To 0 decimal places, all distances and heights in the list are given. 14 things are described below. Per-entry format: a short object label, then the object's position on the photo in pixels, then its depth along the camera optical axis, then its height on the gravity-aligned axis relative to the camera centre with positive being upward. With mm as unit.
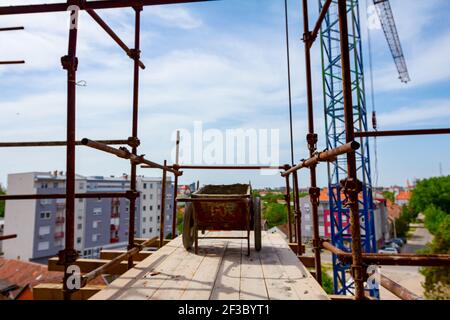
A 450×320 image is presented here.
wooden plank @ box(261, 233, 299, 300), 2193 -981
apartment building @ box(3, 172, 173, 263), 30953 -4850
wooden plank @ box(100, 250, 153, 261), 3956 -1102
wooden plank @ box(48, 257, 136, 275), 3436 -1106
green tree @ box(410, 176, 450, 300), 18108 -5142
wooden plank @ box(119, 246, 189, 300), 2213 -972
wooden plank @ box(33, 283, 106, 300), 2541 -1071
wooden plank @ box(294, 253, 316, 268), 4091 -1266
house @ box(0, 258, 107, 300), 10836 -5450
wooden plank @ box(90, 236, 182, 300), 2223 -975
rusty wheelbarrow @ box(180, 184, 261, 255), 3771 -495
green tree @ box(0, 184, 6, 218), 50438 -4582
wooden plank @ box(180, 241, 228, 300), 2219 -980
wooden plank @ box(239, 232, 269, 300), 2201 -984
